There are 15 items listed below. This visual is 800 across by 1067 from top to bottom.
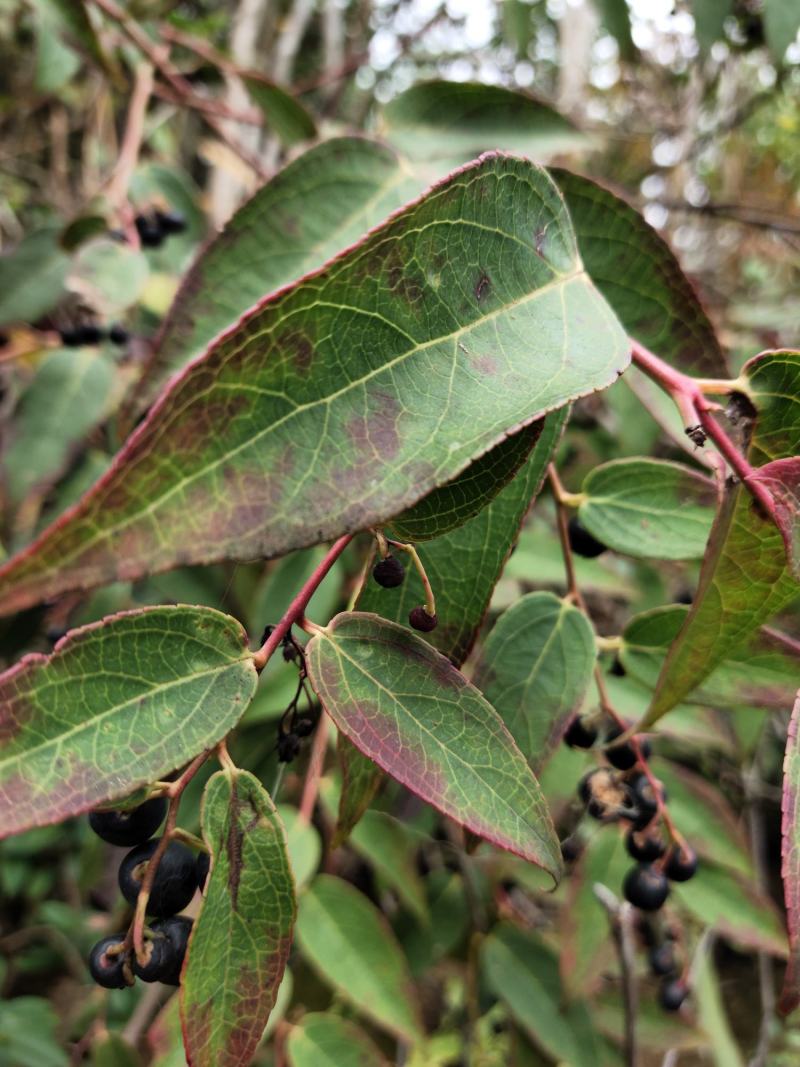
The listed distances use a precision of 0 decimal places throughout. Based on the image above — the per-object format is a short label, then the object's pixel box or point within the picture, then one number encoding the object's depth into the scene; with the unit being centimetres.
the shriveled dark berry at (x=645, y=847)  14
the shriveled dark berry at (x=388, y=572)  10
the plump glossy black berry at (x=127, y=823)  9
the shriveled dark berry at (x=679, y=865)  15
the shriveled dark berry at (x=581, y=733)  14
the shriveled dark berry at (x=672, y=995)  22
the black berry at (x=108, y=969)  9
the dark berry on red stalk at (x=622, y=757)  14
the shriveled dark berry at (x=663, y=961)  21
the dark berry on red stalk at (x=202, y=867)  10
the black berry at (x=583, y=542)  15
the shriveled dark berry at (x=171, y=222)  28
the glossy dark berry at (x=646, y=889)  15
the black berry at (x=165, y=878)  9
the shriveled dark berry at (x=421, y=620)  10
